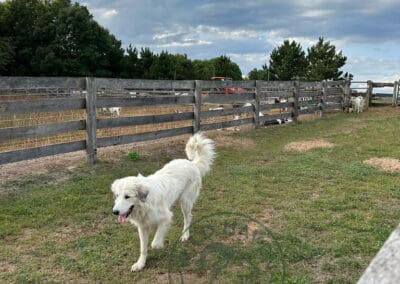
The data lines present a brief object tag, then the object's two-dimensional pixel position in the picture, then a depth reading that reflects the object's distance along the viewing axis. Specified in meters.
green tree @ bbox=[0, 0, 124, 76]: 48.28
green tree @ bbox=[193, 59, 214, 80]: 71.12
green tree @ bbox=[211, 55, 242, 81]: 72.48
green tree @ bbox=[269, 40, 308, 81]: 58.81
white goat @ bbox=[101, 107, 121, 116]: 13.21
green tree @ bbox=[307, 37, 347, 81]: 51.56
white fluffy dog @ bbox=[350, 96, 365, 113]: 19.92
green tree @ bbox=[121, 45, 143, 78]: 53.85
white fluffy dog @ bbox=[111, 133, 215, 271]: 3.49
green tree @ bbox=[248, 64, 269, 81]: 66.22
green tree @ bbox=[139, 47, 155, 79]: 56.12
